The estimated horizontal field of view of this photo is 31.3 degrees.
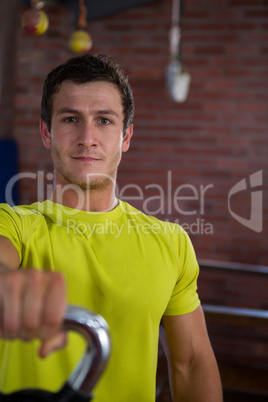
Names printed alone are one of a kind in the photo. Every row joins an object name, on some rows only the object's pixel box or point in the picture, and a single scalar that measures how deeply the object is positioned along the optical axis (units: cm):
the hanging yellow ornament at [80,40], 223
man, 114
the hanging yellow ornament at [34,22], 193
